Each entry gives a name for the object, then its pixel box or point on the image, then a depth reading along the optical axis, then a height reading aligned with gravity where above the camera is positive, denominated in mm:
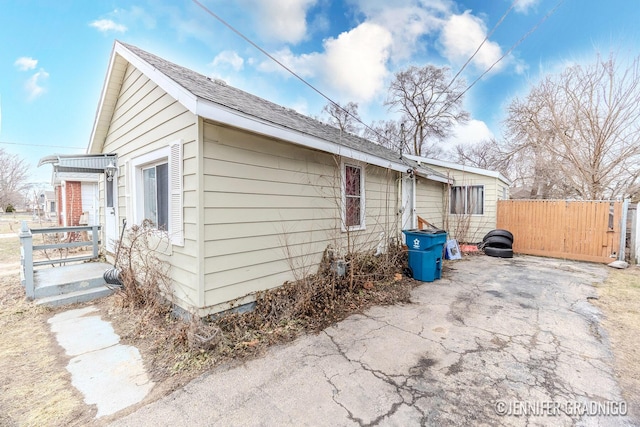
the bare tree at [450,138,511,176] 17373 +4133
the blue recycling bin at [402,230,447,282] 5609 -1040
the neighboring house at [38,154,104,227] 11156 +205
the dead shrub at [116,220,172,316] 3854 -1101
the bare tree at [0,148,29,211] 29672 +3188
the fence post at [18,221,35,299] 4285 -922
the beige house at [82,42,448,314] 3238 +354
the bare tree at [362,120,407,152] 21008 +6060
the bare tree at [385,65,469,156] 18750 +7289
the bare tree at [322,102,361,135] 18486 +6214
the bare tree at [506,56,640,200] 10266 +3299
